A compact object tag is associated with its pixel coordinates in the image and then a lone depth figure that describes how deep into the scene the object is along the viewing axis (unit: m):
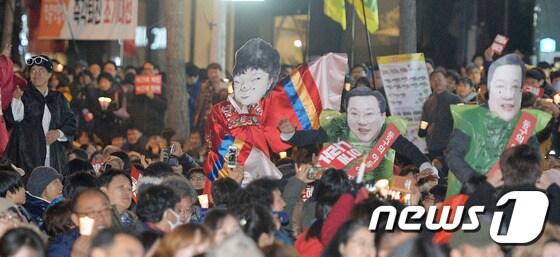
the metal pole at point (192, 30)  34.56
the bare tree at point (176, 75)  22.98
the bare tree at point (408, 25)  22.70
